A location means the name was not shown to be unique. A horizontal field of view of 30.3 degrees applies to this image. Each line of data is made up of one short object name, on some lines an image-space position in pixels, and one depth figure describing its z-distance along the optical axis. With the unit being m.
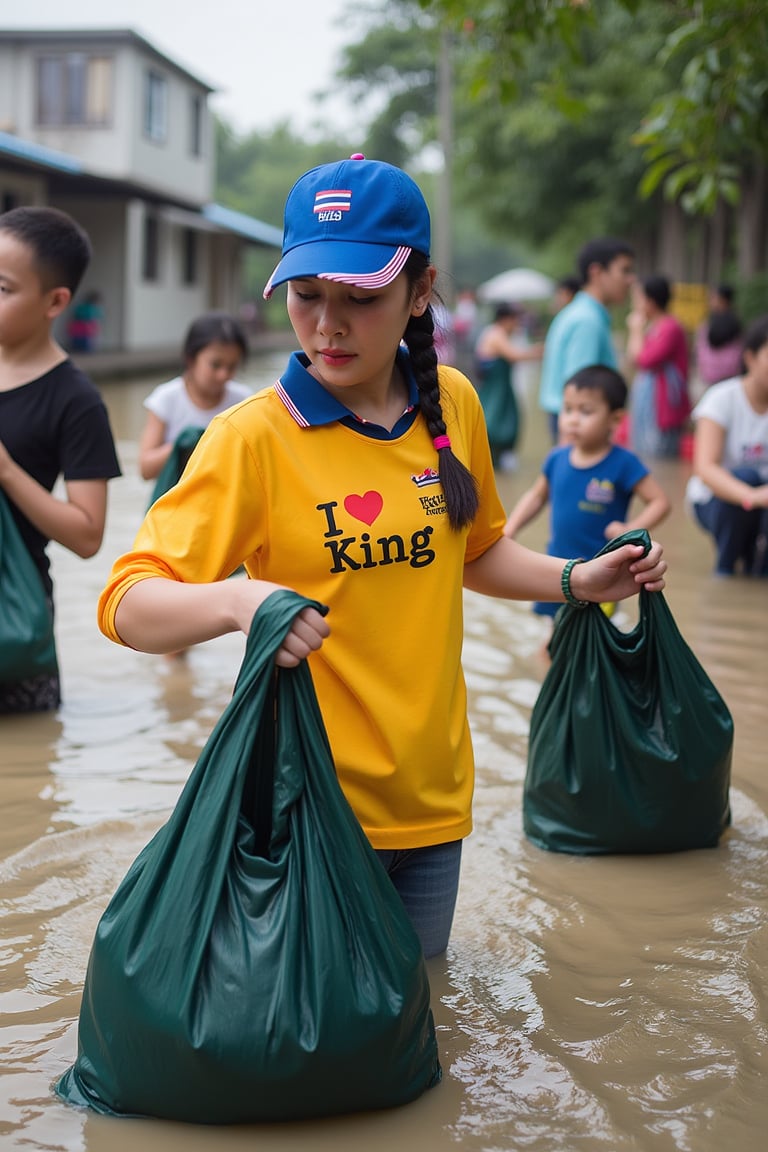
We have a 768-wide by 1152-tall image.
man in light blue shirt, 7.57
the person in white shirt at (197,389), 5.79
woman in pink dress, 12.31
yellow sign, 22.39
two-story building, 28.47
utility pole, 21.23
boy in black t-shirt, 4.48
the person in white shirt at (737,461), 7.08
